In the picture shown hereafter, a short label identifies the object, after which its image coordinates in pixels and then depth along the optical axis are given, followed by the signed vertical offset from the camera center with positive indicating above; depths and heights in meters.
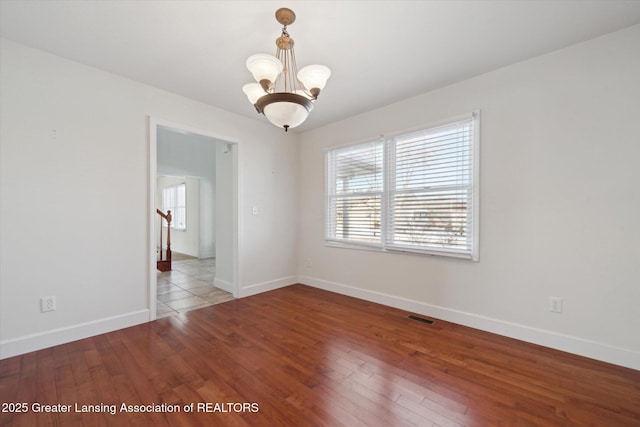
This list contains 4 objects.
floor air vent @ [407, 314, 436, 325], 2.90 -1.24
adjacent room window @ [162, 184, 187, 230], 8.41 +0.14
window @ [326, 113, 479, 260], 2.84 +0.23
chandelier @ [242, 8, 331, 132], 1.69 +0.87
